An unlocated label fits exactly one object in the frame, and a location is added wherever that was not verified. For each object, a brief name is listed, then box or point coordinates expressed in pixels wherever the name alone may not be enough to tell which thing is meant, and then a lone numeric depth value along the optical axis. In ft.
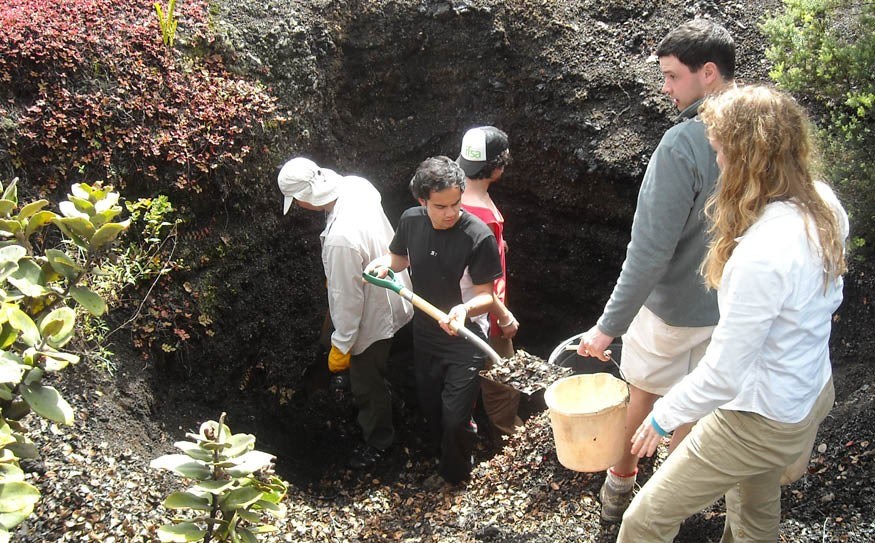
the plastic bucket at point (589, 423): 10.56
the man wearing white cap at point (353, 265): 14.23
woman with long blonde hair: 7.73
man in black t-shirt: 12.70
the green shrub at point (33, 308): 7.33
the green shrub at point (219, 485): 8.44
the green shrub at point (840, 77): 13.88
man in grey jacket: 10.07
